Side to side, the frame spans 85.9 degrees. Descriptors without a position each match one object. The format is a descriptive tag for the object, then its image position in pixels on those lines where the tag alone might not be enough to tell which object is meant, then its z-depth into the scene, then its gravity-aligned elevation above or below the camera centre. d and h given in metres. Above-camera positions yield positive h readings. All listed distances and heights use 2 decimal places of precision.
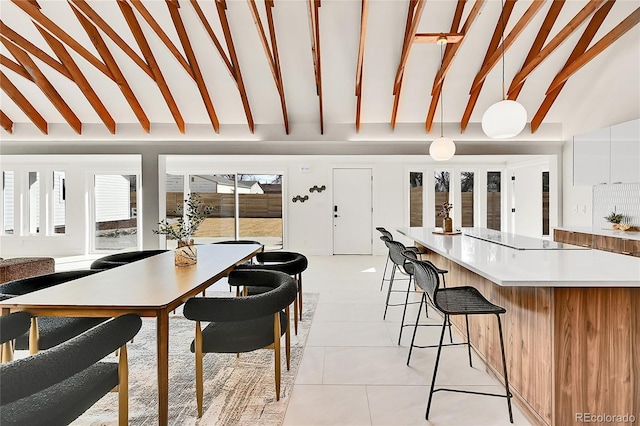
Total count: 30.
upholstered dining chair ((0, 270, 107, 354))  2.04 -0.71
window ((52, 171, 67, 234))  8.29 +0.27
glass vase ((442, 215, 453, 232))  3.99 -0.15
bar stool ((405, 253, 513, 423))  1.96 -0.56
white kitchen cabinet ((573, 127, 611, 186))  4.64 +0.75
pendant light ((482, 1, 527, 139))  2.96 +0.80
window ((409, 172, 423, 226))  8.41 +0.30
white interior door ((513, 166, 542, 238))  7.68 +0.22
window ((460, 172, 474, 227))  8.48 +0.22
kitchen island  1.75 -0.67
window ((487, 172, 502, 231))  8.44 +0.31
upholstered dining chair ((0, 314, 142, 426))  1.06 -0.56
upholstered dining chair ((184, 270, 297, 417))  1.83 -0.57
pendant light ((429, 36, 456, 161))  4.41 +0.81
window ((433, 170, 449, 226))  8.41 +0.56
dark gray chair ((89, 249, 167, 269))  2.98 -0.43
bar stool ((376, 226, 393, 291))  3.86 -0.30
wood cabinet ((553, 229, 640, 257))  3.92 -0.41
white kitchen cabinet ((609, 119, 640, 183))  4.13 +0.72
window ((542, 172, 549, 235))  7.56 +0.16
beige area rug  1.97 -1.17
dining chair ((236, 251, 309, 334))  2.98 -0.48
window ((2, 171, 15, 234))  8.18 +0.30
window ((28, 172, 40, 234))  8.22 +0.25
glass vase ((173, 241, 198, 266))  2.69 -0.33
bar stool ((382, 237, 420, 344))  3.20 -0.47
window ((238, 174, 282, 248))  8.43 +0.27
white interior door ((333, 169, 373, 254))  8.34 -0.01
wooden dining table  1.68 -0.44
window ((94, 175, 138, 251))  8.44 +0.02
